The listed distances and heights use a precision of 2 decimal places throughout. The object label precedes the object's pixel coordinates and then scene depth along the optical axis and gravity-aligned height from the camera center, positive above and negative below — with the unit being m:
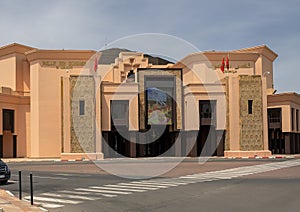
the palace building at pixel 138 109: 48.28 +0.96
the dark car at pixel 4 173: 20.64 -2.38
